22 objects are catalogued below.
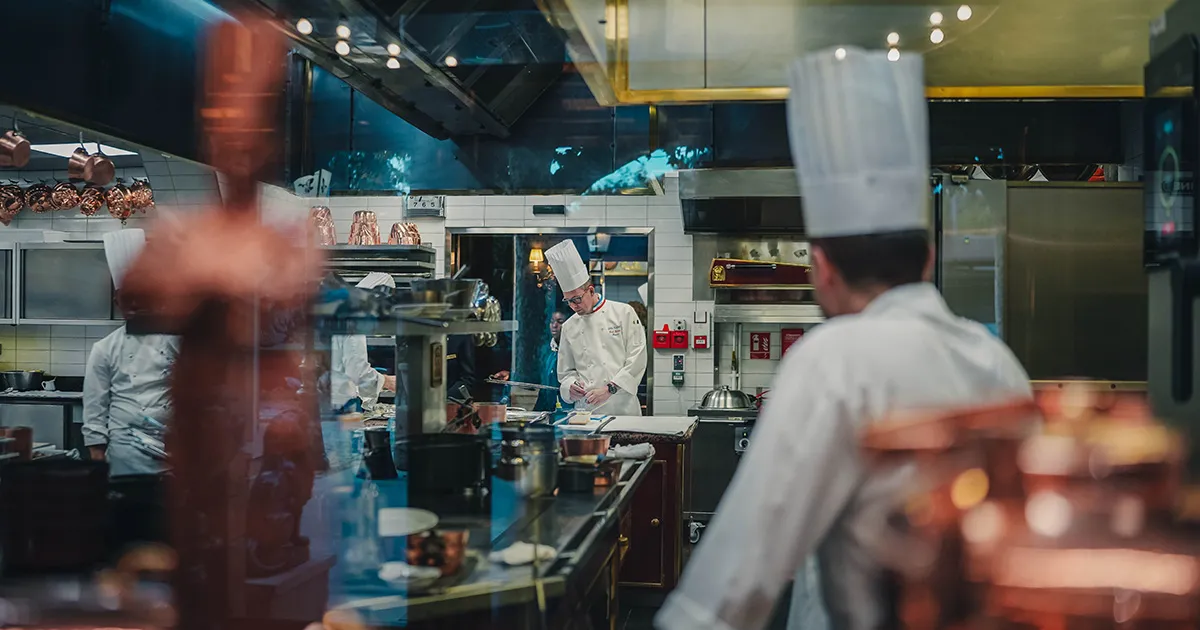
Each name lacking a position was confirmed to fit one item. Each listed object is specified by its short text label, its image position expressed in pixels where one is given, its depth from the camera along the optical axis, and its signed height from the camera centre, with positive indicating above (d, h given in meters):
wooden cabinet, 4.08 -0.91
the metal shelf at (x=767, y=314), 5.73 +0.08
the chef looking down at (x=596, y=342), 5.21 -0.10
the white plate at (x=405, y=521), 1.83 -0.41
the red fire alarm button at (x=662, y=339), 5.99 -0.09
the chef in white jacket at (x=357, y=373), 4.24 -0.24
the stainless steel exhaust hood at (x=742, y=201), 4.88 +0.71
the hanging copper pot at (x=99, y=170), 3.76 +0.64
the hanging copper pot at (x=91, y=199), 4.30 +0.60
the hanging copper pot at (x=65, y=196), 4.23 +0.60
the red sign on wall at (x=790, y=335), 5.93 -0.06
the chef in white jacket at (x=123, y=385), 2.53 -0.19
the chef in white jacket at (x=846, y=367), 1.25 -0.06
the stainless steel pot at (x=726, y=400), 5.09 -0.42
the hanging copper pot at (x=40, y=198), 4.21 +0.59
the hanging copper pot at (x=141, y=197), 4.33 +0.61
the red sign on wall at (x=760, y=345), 5.99 -0.12
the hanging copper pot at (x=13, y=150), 3.14 +0.60
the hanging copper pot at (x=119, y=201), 4.29 +0.58
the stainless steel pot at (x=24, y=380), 4.05 -0.25
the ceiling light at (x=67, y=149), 4.41 +0.87
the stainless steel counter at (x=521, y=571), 1.62 -0.47
